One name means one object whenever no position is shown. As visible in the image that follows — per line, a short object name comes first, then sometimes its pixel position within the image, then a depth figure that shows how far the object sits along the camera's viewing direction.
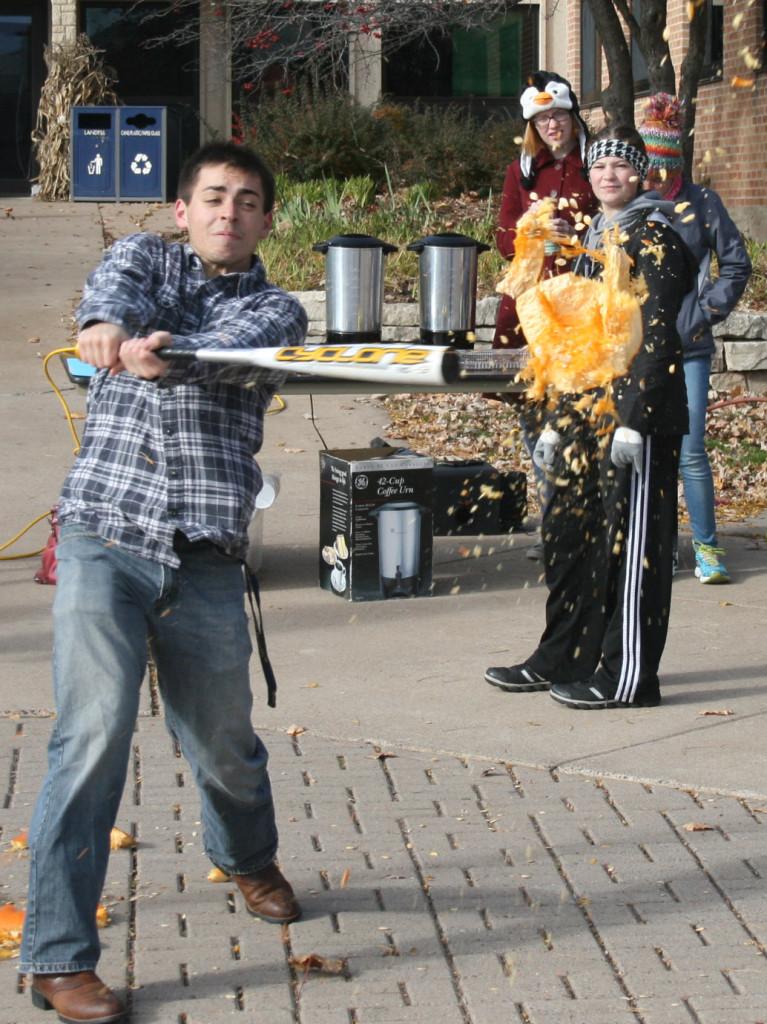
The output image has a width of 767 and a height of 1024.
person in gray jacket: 14.42
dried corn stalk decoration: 44.69
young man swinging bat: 7.09
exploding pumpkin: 10.46
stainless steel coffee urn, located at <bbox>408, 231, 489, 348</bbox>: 16.08
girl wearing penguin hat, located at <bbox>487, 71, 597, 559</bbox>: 15.64
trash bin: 43.25
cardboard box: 14.66
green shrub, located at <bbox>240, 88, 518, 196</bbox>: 36.81
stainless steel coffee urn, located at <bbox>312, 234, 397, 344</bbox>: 15.87
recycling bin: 43.37
